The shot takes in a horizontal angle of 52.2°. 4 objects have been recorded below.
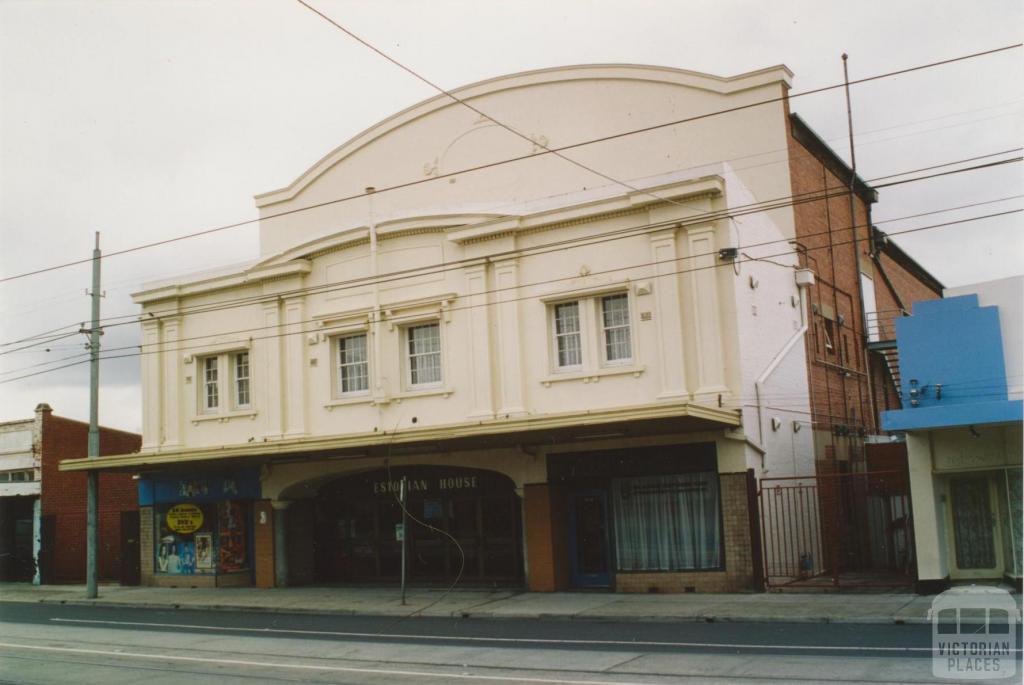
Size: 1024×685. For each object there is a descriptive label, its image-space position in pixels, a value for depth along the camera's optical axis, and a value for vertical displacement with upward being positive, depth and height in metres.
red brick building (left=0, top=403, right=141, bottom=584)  33.09 +0.28
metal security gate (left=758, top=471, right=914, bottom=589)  20.66 -1.21
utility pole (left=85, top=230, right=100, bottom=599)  26.86 +1.65
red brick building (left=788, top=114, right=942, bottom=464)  25.61 +4.65
